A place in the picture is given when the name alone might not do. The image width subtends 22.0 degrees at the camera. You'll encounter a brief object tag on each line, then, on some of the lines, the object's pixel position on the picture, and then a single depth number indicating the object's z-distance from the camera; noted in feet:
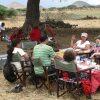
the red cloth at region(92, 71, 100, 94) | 16.96
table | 16.96
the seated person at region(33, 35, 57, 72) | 18.02
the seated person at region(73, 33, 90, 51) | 20.97
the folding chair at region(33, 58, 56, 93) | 17.48
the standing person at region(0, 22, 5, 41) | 37.37
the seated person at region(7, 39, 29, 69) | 19.13
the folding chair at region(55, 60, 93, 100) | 16.12
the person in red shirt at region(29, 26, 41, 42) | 28.34
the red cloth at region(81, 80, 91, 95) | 16.42
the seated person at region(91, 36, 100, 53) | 20.36
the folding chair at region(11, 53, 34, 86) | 18.68
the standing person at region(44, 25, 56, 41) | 30.23
